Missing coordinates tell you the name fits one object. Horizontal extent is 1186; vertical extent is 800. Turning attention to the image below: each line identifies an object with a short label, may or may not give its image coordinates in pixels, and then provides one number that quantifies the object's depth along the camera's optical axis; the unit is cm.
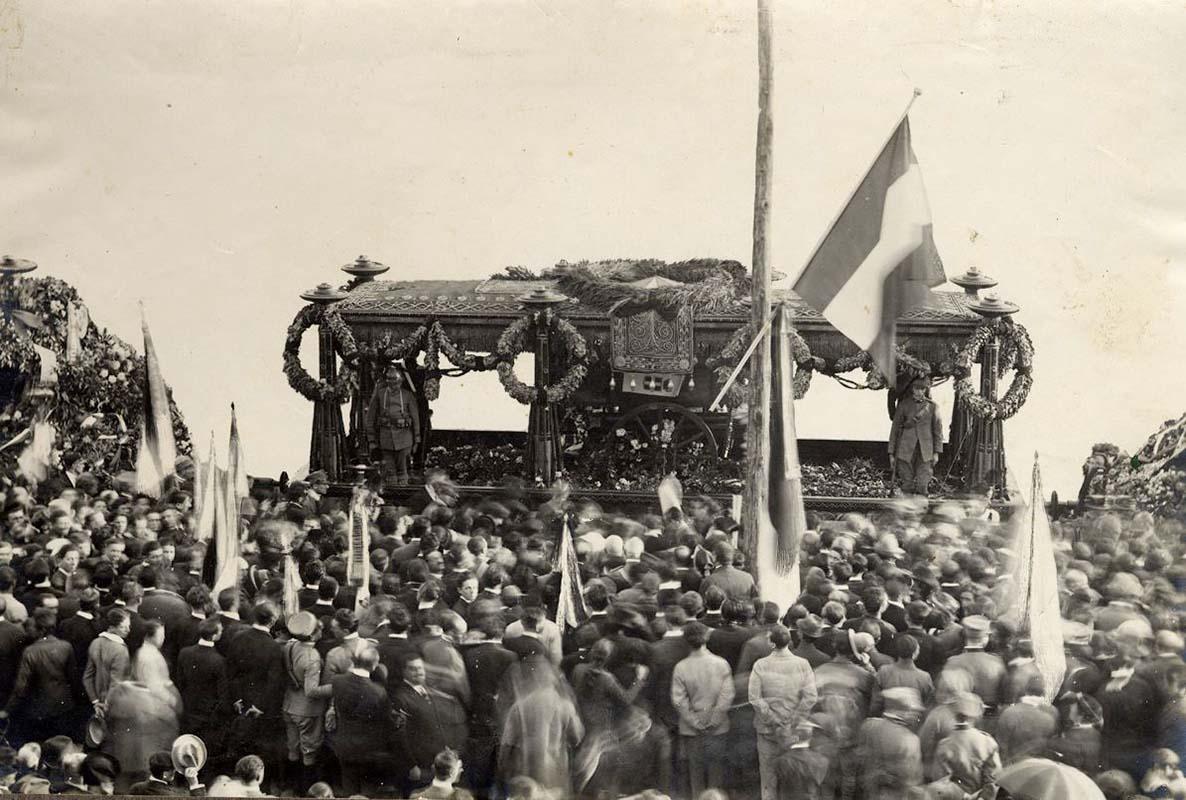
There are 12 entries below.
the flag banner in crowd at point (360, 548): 1730
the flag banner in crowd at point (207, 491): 1786
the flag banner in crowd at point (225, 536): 1755
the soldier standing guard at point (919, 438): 1742
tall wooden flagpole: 1670
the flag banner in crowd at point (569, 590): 1686
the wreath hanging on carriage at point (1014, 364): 1705
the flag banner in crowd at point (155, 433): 1795
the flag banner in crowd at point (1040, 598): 1652
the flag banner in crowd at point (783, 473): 1703
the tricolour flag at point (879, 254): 1666
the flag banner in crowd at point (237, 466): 1789
